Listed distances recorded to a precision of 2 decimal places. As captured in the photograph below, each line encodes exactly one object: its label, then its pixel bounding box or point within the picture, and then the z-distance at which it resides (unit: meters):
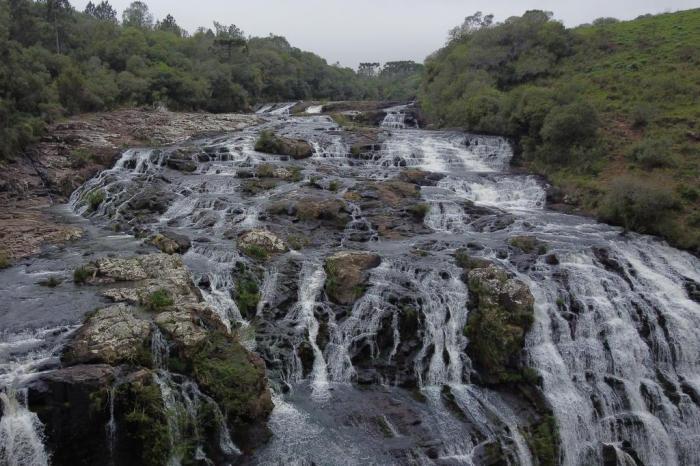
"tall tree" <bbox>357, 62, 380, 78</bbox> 141.25
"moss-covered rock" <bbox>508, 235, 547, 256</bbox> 19.06
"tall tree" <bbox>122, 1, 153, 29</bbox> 99.11
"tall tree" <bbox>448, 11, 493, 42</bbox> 60.28
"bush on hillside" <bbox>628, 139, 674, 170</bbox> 26.58
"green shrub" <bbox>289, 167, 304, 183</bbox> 27.36
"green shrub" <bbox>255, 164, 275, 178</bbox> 27.73
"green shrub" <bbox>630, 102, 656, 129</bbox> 31.56
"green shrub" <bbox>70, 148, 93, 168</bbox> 28.46
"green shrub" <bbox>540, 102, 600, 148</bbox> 30.25
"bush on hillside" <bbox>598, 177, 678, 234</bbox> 21.75
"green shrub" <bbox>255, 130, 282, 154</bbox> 32.38
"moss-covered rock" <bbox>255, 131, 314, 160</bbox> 32.38
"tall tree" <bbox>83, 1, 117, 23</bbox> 96.19
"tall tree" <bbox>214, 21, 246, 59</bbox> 66.50
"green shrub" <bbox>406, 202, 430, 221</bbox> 23.52
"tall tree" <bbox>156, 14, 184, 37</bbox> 90.19
